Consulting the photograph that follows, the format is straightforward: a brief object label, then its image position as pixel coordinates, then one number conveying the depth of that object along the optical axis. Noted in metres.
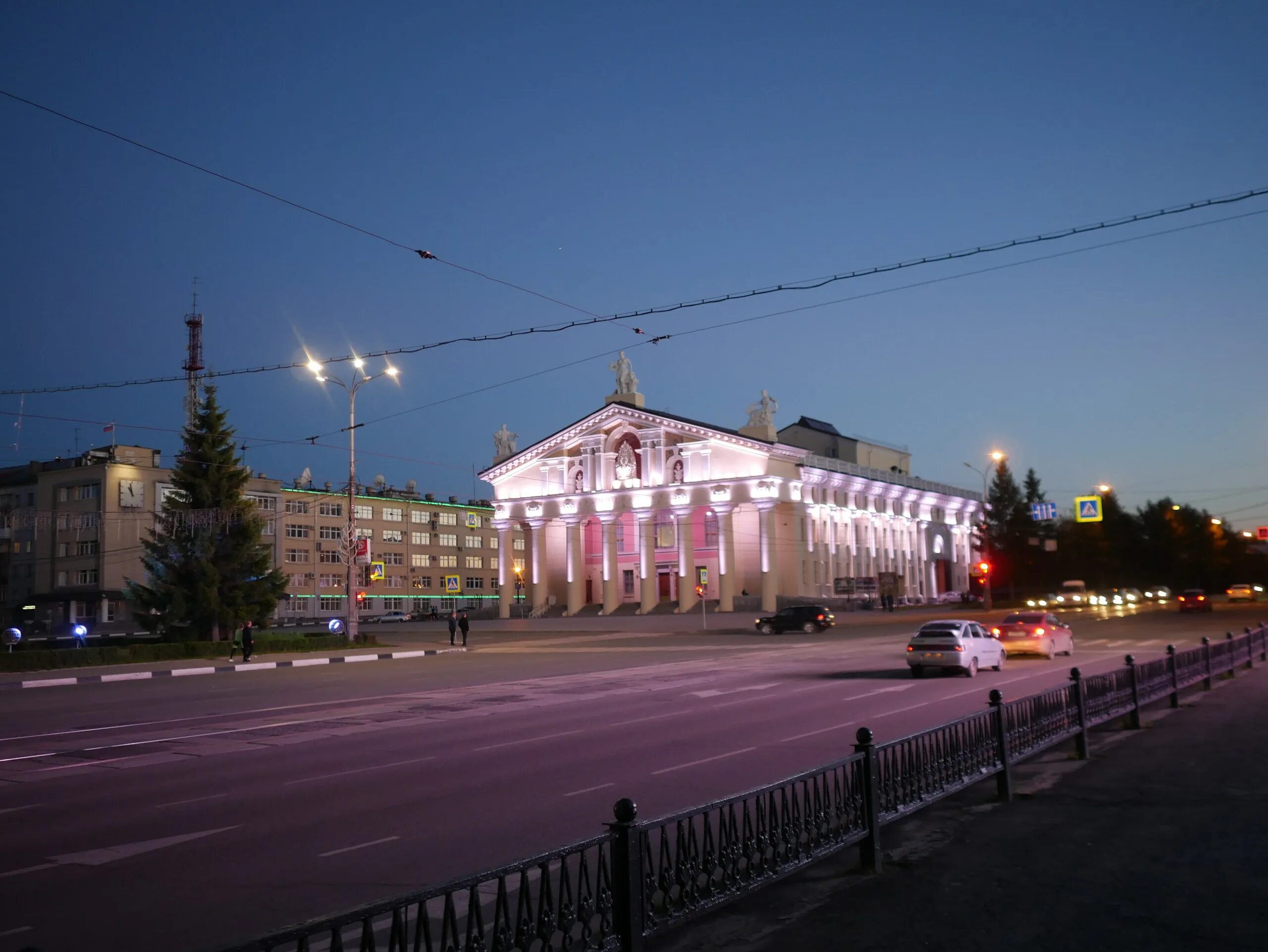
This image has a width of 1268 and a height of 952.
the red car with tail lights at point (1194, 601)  59.16
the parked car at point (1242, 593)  79.69
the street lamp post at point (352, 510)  40.53
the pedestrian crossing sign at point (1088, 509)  52.56
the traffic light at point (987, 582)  57.39
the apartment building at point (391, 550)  94.06
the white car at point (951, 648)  24.91
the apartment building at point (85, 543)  79.12
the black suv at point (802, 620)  54.75
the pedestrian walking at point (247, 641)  37.56
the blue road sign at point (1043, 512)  60.88
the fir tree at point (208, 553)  45.19
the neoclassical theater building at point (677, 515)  78.31
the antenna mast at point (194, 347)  82.94
